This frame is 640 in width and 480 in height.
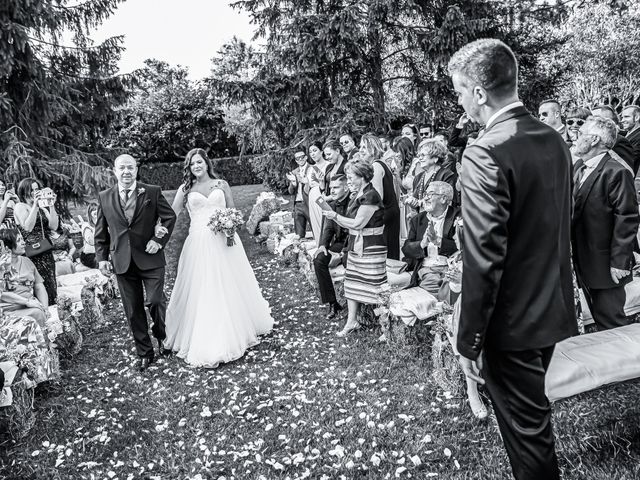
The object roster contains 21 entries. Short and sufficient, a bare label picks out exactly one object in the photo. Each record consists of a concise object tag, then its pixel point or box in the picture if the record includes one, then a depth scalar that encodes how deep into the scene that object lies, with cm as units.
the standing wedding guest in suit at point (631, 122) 644
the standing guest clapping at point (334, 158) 746
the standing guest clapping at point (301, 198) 968
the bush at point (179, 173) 2241
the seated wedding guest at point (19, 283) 535
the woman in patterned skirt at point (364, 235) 538
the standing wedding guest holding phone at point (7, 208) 622
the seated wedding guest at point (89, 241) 902
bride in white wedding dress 543
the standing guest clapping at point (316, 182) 801
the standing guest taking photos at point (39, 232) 661
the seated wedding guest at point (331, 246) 627
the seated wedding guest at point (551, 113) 602
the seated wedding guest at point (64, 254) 866
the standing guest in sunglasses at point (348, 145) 818
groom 209
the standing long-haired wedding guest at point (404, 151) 933
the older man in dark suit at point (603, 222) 398
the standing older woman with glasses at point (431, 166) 614
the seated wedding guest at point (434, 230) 489
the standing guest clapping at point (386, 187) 643
